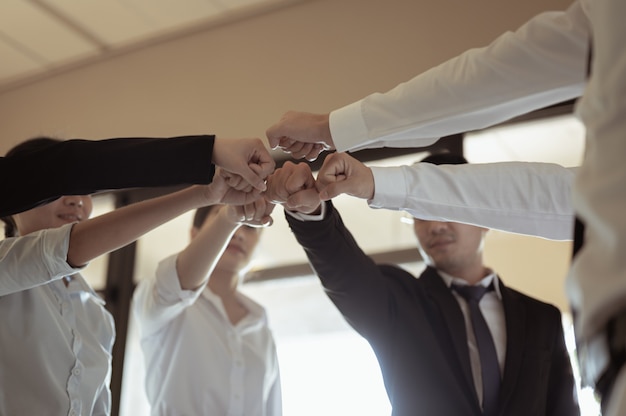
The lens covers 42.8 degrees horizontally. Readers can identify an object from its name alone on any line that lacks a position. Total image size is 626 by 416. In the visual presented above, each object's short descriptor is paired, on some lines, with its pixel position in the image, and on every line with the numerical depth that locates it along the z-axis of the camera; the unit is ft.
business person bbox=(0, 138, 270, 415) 5.08
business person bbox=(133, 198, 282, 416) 6.44
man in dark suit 5.39
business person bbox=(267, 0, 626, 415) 2.29
